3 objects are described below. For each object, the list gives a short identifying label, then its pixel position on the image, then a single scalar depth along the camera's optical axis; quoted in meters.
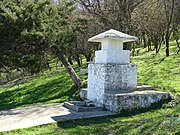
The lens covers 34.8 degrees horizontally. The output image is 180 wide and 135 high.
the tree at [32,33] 13.45
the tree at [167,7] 21.35
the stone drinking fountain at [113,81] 10.65
